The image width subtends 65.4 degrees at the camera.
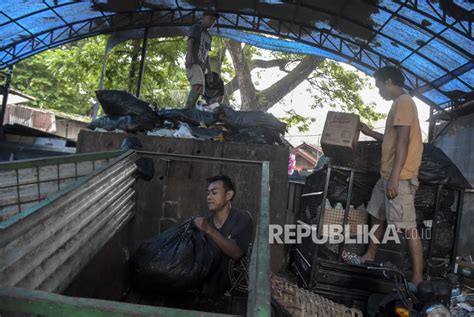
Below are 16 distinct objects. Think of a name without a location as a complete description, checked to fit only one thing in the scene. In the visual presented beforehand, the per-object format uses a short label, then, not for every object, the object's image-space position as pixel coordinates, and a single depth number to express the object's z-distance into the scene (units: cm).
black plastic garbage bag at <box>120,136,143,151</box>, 355
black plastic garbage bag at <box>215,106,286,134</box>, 432
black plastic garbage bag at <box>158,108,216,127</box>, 446
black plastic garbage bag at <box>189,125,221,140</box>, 422
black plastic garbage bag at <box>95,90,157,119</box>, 431
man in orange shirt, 313
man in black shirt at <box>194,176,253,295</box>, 267
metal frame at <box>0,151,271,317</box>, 97
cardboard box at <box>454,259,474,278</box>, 468
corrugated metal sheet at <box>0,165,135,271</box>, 138
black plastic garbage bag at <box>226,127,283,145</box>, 418
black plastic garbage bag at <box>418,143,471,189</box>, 356
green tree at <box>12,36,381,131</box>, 1176
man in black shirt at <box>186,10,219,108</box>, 510
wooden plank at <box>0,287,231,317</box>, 96
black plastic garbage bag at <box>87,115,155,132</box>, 417
